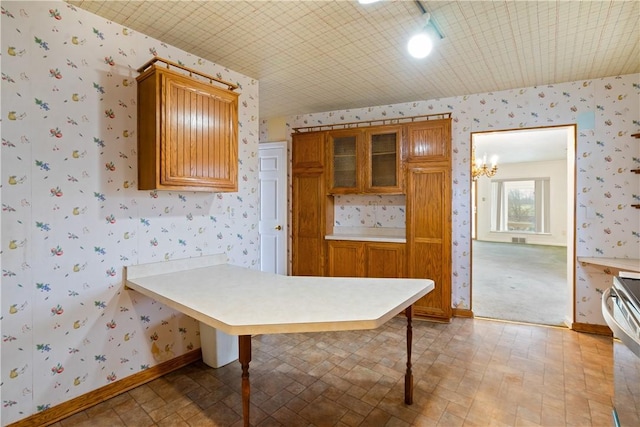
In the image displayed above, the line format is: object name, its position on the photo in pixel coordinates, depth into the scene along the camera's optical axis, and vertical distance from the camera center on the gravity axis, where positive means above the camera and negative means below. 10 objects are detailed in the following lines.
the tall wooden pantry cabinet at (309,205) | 3.89 +0.07
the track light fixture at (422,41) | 2.00 +1.06
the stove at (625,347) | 1.29 -0.57
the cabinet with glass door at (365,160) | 3.59 +0.59
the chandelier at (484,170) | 5.73 +0.80
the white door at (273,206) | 4.36 +0.06
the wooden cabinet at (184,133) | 2.04 +0.53
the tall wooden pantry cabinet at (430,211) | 3.35 +0.00
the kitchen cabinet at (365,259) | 3.55 -0.55
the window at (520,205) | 8.98 +0.17
